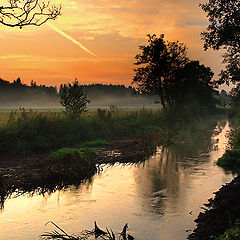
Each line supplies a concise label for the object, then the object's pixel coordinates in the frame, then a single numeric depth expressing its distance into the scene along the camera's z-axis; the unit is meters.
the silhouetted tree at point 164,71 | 57.09
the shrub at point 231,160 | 17.78
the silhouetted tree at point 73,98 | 30.19
